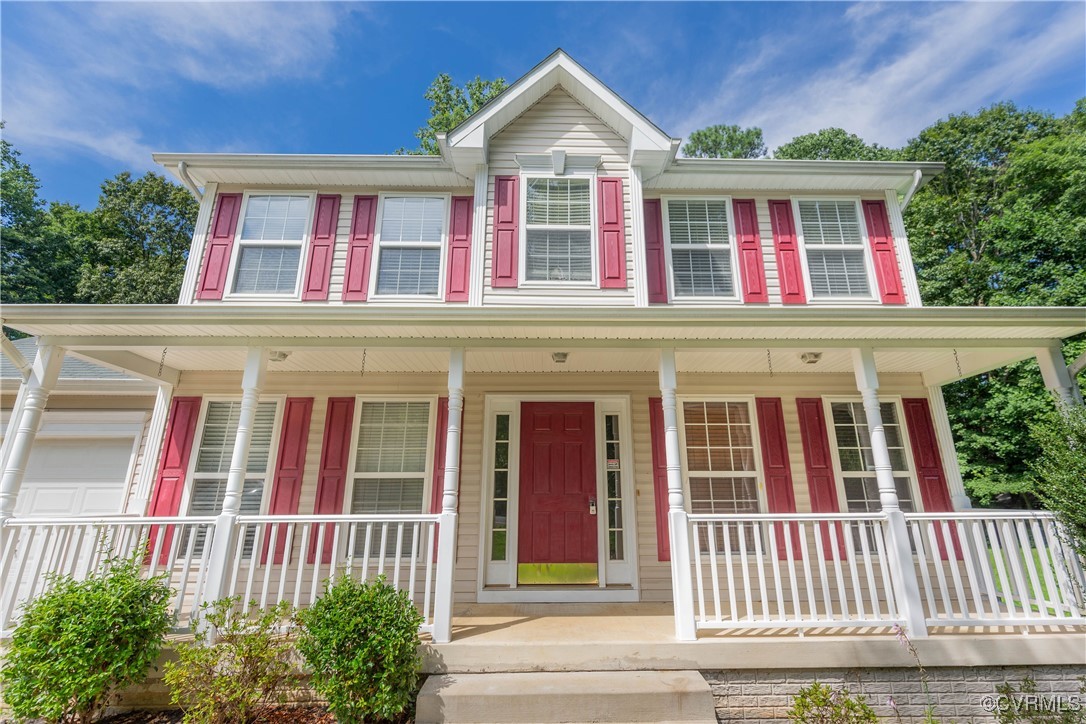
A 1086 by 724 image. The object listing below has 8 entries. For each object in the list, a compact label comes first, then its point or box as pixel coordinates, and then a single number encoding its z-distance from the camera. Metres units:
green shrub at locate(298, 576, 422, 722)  3.13
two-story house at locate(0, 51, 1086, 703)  5.30
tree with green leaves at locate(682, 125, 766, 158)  22.55
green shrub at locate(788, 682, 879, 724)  3.23
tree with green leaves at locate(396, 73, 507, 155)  15.87
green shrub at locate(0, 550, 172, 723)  3.15
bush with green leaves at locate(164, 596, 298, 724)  3.19
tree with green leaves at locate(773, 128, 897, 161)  20.47
